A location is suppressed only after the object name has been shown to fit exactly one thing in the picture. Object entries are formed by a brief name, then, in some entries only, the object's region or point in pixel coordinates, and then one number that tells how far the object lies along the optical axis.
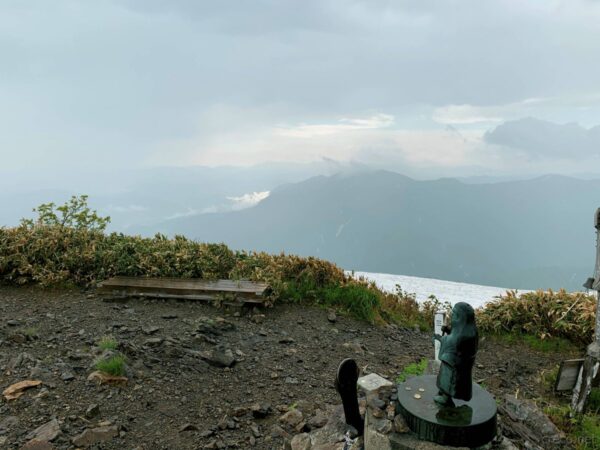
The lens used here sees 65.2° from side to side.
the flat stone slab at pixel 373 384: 4.01
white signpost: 4.37
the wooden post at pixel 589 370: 5.52
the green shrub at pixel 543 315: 7.95
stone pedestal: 3.37
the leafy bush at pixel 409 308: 8.79
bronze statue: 3.20
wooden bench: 7.80
